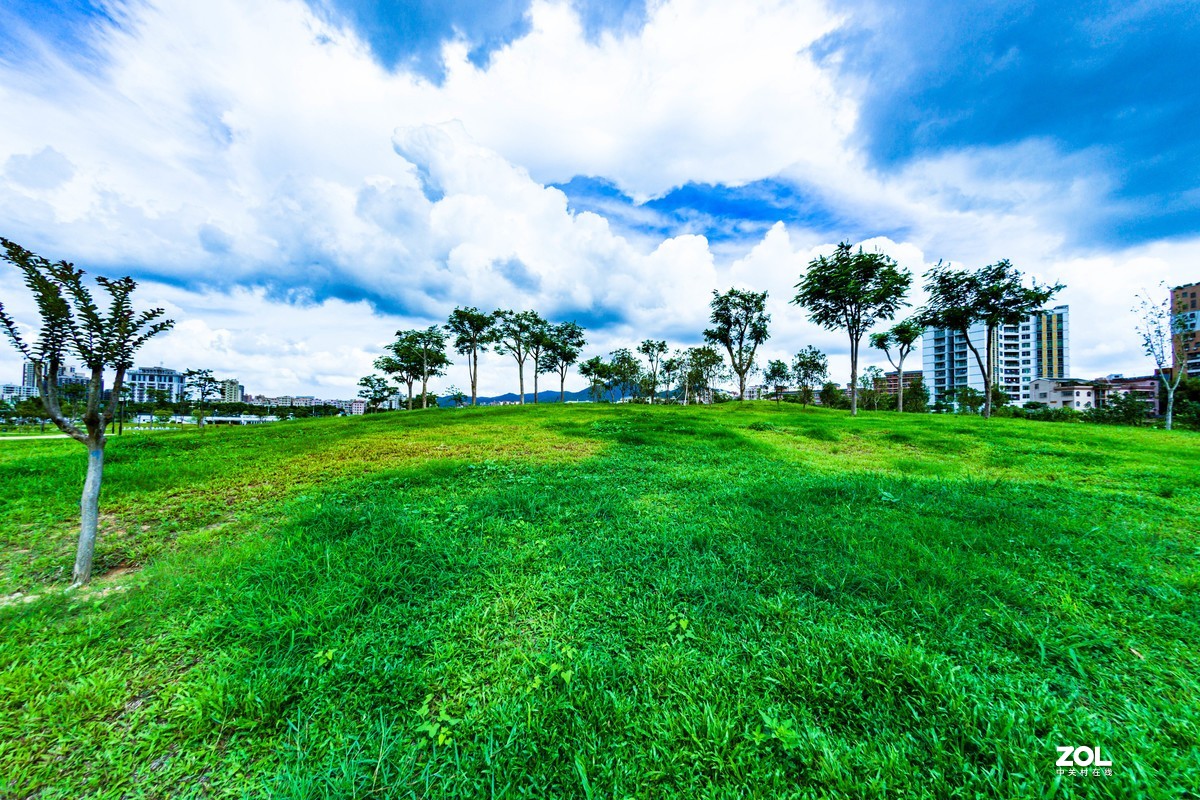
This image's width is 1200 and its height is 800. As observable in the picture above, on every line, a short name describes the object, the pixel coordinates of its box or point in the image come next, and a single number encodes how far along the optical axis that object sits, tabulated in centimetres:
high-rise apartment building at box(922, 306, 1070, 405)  9675
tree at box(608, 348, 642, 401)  6625
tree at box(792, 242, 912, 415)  2211
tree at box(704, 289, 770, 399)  4116
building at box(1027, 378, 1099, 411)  8362
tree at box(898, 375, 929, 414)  6041
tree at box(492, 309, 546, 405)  4325
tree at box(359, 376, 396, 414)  5621
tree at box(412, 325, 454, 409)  4640
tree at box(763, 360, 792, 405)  6469
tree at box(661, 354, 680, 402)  6888
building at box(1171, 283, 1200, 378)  6970
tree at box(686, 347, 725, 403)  6245
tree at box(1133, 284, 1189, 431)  2958
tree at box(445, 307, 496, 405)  4178
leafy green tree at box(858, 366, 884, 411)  6234
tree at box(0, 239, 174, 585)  355
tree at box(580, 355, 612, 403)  6353
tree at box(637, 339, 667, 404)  6419
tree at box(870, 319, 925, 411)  3516
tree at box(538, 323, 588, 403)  4932
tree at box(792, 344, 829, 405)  6250
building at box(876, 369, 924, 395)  11488
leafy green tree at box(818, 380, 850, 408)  6494
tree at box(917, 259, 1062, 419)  2573
